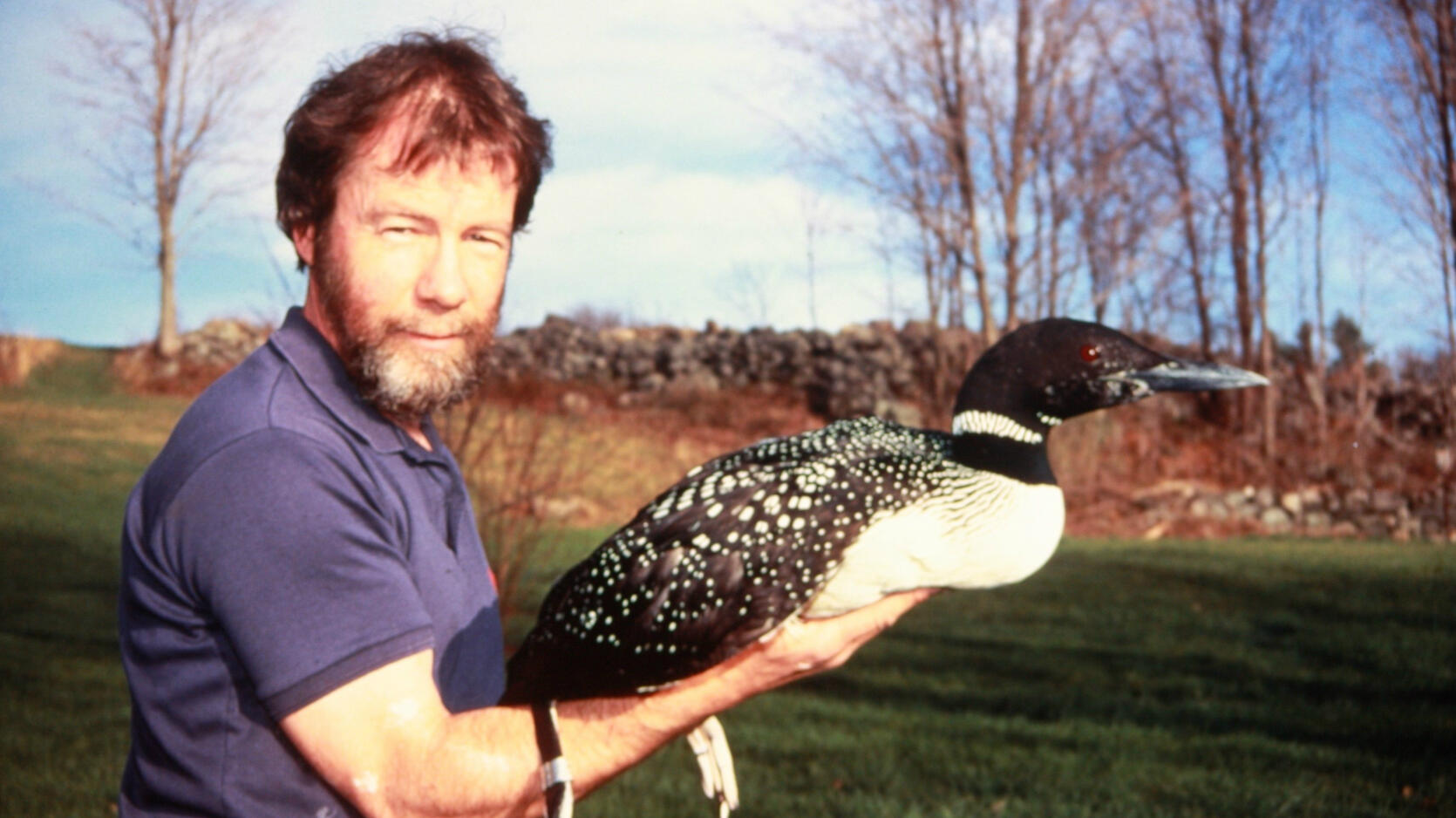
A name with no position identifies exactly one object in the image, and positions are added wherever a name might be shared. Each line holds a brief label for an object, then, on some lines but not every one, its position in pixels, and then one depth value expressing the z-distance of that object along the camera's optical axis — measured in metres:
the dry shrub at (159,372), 25.03
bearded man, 1.68
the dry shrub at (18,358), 22.81
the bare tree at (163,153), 24.08
